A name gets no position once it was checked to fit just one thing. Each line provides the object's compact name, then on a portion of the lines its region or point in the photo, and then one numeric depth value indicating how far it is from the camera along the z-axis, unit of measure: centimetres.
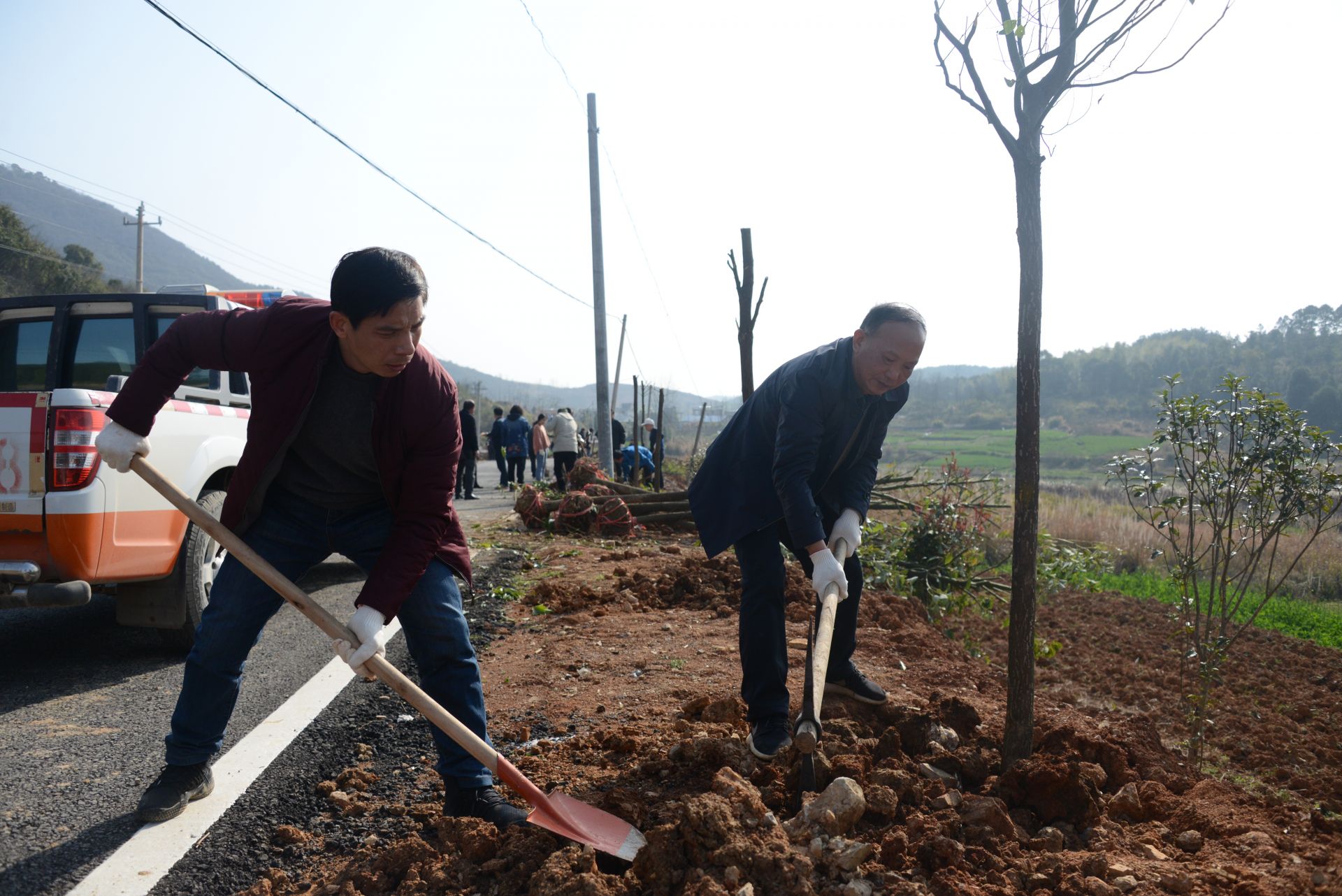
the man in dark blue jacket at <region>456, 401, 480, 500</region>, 1340
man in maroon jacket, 264
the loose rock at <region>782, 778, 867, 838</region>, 245
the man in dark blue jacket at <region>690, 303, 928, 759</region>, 313
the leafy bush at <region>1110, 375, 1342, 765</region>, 429
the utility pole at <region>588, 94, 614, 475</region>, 1758
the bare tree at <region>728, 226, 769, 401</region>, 827
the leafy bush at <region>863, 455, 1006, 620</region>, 716
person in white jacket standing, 1602
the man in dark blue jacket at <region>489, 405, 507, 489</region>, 1878
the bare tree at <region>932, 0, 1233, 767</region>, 282
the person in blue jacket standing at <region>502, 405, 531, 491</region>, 1839
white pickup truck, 379
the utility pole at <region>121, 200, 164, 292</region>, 3763
